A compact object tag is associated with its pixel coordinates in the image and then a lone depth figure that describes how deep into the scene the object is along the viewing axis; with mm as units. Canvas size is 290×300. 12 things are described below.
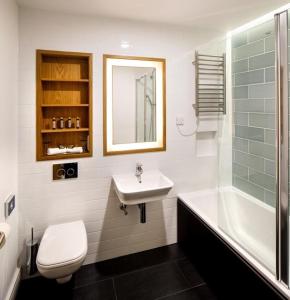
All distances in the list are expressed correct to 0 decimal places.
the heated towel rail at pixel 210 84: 2535
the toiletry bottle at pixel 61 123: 2143
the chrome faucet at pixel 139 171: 2299
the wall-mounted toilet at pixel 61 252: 1578
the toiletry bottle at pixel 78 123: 2194
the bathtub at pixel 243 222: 1495
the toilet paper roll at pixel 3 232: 1144
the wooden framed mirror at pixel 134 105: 2285
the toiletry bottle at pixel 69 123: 2170
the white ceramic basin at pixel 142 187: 1910
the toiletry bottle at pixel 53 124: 2113
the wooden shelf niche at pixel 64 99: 2043
